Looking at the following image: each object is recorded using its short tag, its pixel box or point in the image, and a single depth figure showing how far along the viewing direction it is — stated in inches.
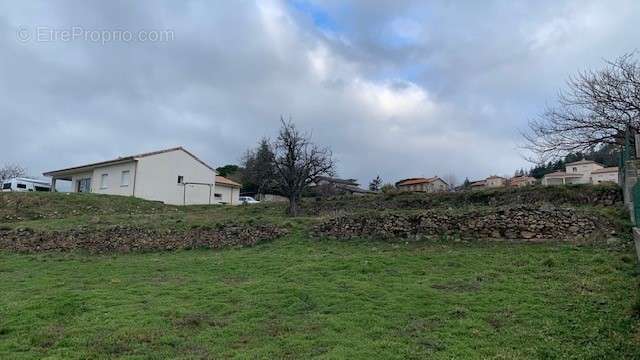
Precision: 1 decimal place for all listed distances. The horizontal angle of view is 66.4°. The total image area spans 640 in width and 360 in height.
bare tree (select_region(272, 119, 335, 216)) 965.8
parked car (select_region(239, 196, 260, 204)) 1988.7
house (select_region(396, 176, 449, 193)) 2231.8
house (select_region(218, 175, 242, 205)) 1929.1
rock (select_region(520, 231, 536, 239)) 543.0
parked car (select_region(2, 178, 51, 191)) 1812.0
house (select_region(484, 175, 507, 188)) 2073.9
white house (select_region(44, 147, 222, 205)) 1524.4
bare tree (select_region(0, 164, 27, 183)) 2817.4
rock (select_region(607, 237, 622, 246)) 487.1
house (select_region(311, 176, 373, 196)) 1800.0
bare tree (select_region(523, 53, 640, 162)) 829.8
